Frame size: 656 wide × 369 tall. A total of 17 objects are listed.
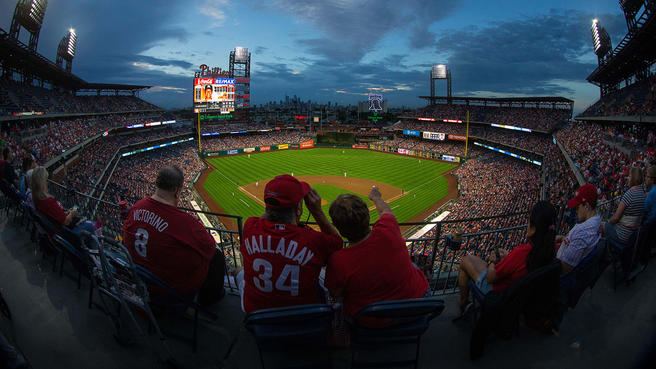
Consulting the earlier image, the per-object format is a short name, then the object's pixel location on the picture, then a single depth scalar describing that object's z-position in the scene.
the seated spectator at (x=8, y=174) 6.30
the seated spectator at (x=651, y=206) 4.48
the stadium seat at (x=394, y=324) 2.24
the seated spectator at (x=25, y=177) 5.68
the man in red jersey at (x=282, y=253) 2.41
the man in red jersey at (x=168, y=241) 2.96
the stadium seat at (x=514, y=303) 2.73
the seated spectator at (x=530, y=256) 2.93
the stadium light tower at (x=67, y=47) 45.78
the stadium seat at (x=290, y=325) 2.16
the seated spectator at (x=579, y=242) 3.38
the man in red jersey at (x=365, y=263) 2.41
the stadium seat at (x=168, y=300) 2.79
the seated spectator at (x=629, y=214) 4.61
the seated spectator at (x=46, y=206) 4.01
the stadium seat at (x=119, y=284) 2.56
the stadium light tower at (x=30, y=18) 29.31
